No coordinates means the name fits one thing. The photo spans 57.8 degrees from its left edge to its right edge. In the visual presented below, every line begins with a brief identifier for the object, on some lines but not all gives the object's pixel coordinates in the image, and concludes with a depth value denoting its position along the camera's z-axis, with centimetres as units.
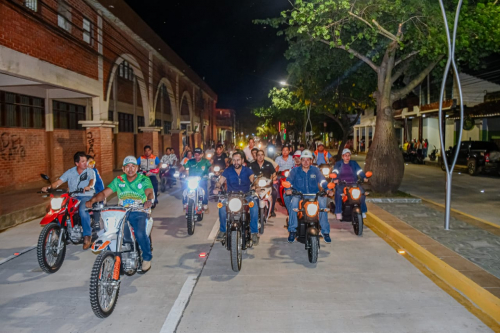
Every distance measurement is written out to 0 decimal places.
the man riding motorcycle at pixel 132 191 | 628
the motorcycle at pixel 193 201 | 966
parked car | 2242
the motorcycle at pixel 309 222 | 730
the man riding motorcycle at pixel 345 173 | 986
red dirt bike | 661
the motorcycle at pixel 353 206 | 942
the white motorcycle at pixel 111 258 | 493
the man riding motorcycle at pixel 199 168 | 1108
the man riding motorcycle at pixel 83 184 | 775
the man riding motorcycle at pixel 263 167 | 1128
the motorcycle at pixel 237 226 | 680
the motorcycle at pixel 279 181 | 1146
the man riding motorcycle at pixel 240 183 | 809
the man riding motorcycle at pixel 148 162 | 1348
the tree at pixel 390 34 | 1194
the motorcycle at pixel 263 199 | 825
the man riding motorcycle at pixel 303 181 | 797
